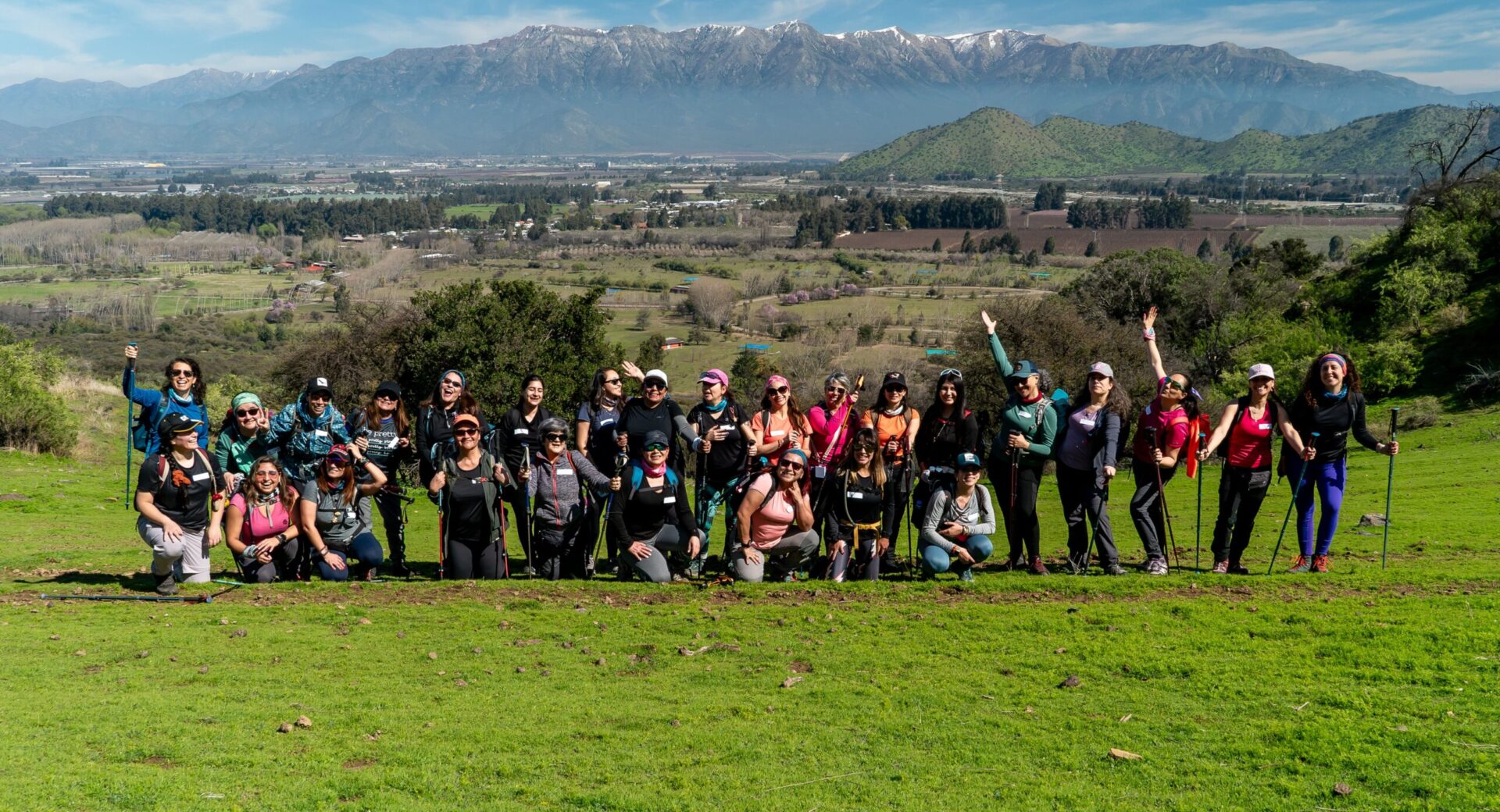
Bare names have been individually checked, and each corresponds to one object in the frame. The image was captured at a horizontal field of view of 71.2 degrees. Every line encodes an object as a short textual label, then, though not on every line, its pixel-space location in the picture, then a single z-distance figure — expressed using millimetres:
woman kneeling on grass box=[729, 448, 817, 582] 11312
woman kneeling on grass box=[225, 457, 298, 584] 11477
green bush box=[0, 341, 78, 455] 25828
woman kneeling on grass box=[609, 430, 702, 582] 11617
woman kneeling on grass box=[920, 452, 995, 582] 11477
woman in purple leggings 11352
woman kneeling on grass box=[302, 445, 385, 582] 11695
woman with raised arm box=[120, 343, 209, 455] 12352
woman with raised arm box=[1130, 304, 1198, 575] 11703
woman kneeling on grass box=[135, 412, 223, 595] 10914
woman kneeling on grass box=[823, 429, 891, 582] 11398
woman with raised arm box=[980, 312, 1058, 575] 11766
